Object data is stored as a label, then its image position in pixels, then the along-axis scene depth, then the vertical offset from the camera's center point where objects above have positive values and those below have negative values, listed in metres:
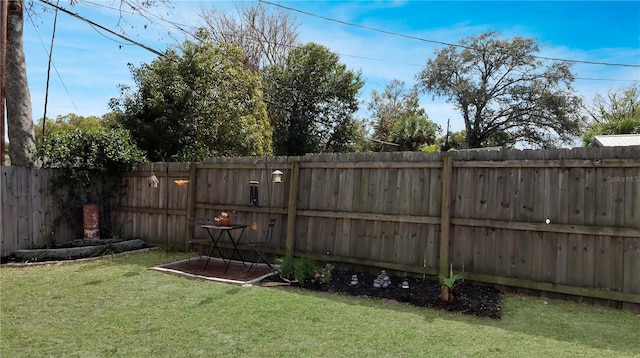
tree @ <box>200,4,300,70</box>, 21.08 +7.69
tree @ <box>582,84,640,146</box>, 24.69 +5.06
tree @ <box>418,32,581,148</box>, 22.81 +5.35
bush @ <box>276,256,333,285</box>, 4.94 -1.24
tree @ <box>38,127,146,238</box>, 7.08 +0.06
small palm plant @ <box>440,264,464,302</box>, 4.11 -1.17
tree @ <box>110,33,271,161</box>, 9.80 +1.64
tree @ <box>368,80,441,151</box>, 22.50 +3.79
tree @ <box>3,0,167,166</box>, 7.29 +1.35
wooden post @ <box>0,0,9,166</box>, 6.14 +1.72
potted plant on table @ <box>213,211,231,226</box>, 5.95 -0.73
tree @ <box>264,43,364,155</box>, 17.84 +3.44
